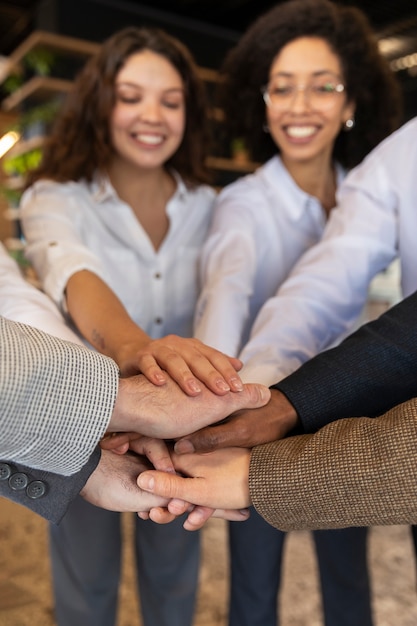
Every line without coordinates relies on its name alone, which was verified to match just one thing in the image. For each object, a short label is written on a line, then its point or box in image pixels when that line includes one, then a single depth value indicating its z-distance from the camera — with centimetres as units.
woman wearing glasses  165
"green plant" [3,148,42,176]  509
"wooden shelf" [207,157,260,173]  615
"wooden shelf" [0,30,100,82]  511
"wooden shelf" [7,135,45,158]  550
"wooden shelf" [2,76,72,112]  526
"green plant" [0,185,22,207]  501
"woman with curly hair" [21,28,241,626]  167
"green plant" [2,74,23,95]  588
